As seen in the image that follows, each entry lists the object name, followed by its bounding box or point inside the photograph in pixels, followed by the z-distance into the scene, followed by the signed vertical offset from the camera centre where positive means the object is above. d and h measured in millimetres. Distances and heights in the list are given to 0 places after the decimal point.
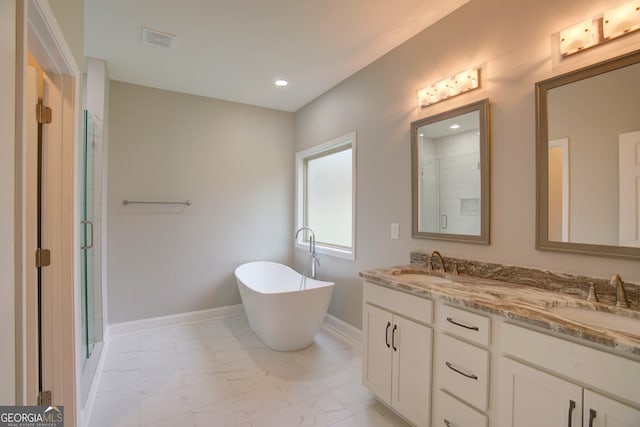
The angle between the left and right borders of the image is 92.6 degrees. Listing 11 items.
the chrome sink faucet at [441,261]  2180 -351
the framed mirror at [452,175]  1990 +276
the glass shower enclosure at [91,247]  2215 -286
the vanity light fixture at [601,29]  1381 +889
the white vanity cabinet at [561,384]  1010 -630
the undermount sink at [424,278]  2045 -455
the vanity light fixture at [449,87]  2024 +889
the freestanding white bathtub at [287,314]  2736 -944
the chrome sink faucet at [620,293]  1358 -354
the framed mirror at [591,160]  1406 +269
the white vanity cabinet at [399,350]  1707 -845
